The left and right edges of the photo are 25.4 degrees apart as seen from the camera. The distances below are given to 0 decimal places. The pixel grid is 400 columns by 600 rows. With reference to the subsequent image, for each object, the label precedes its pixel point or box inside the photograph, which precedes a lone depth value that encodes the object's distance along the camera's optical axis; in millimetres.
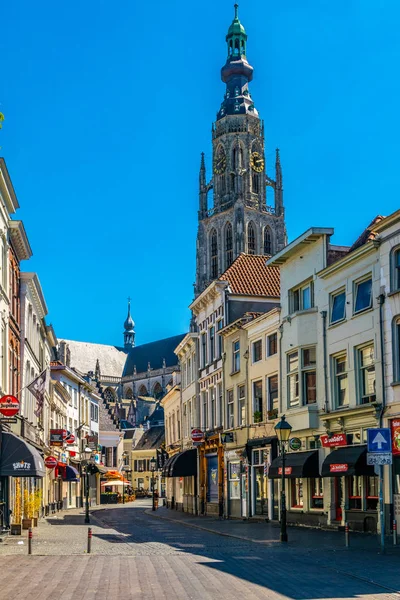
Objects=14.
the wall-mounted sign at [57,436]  52259
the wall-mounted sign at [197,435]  49812
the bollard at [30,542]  21875
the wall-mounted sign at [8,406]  28609
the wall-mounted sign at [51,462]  46562
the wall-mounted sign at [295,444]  34438
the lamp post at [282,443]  25984
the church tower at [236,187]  159875
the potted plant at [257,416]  40750
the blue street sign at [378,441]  20875
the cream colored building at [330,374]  29047
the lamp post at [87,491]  41800
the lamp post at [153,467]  60231
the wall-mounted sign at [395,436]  26172
